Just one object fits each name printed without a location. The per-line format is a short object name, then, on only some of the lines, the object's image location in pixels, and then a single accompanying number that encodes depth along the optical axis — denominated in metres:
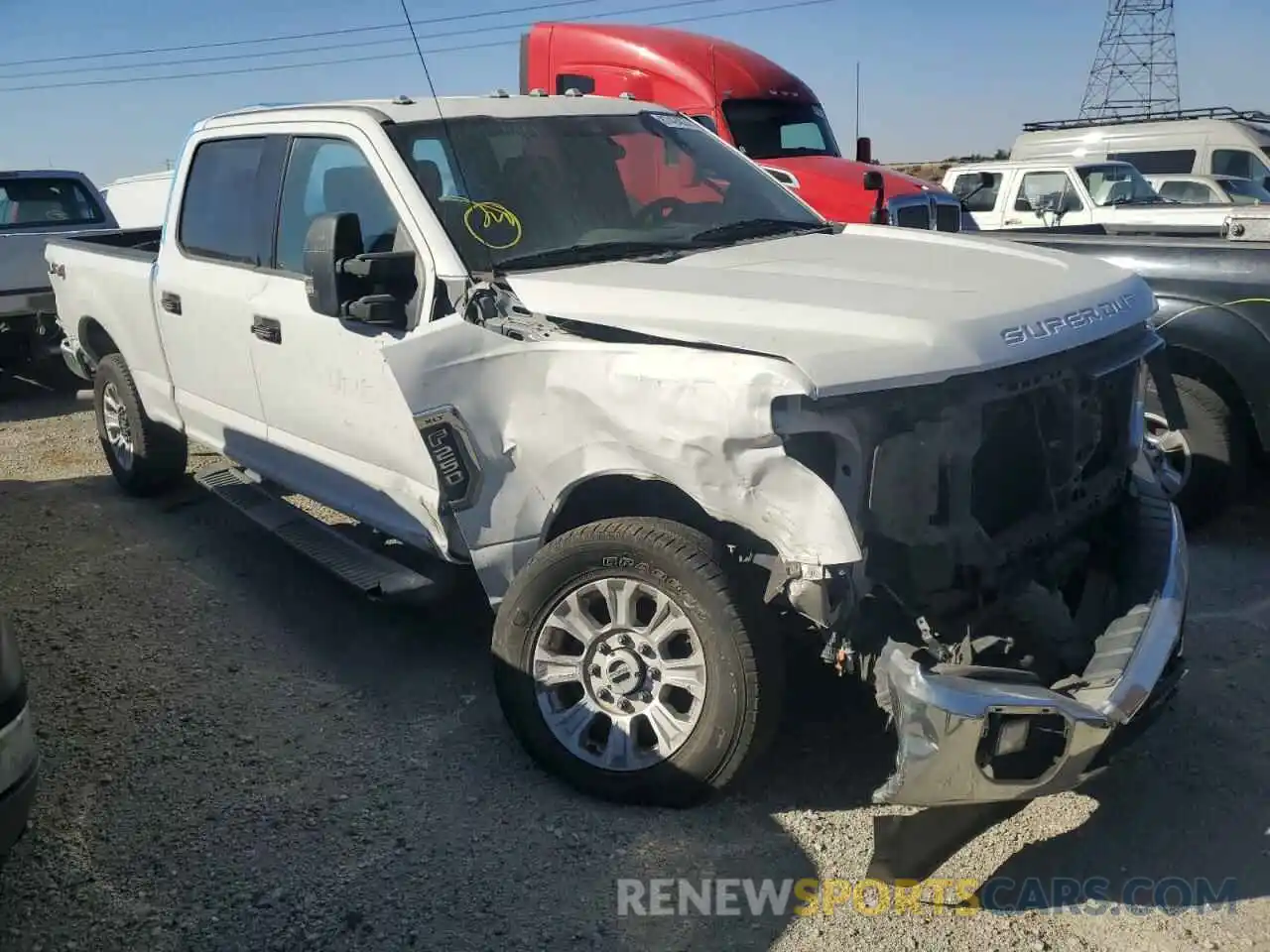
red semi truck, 10.61
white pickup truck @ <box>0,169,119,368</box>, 9.67
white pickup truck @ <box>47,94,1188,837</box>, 2.85
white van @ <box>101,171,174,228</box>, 15.87
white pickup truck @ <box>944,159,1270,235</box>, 13.39
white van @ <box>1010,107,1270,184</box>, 17.61
